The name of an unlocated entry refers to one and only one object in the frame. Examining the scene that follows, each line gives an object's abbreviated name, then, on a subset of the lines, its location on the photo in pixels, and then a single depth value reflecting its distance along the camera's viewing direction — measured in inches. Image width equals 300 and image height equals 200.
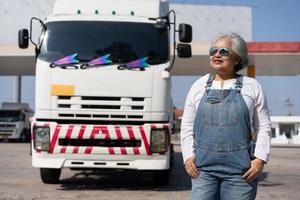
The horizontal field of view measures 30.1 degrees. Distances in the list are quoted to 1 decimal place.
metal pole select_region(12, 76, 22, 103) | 2169.0
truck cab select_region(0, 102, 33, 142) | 1342.3
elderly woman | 146.7
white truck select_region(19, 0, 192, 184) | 367.2
